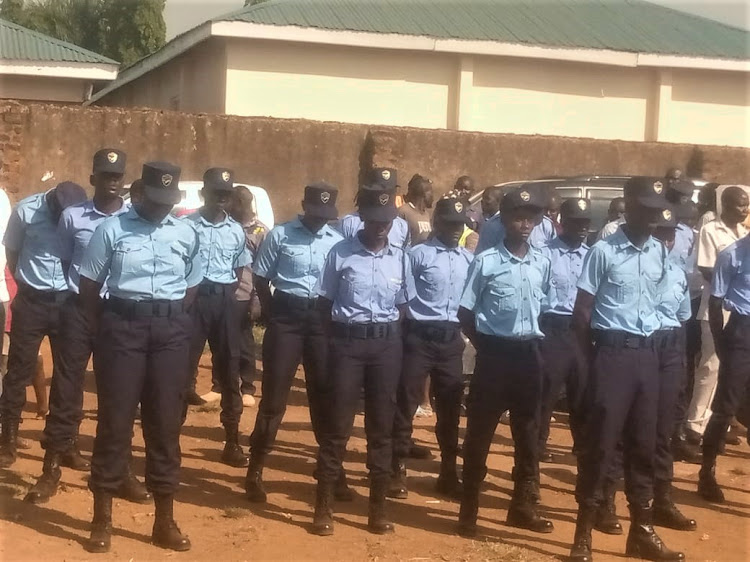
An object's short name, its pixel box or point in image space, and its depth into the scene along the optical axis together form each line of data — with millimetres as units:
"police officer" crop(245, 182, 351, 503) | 8180
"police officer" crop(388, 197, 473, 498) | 8328
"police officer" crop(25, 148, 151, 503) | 7891
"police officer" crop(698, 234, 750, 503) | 8359
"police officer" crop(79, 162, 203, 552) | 6832
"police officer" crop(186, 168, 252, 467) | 8922
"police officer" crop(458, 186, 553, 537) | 7316
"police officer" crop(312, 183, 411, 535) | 7465
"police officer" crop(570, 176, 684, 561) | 6934
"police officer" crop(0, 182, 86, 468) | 8391
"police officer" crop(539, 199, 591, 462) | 8047
